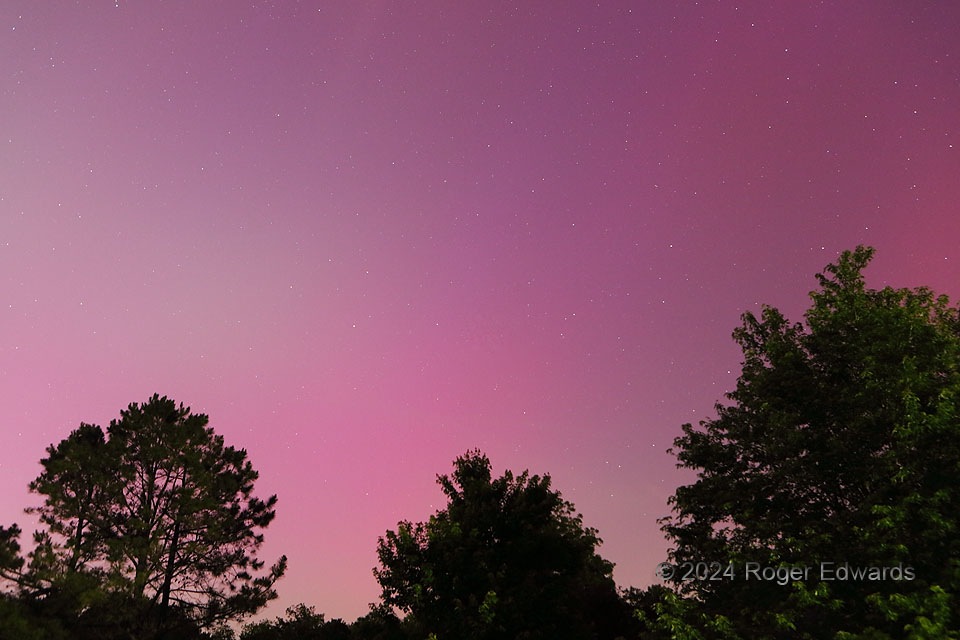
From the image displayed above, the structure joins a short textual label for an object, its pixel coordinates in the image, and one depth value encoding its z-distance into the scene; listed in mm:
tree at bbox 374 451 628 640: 29750
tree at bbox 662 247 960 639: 21516
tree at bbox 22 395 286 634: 37000
